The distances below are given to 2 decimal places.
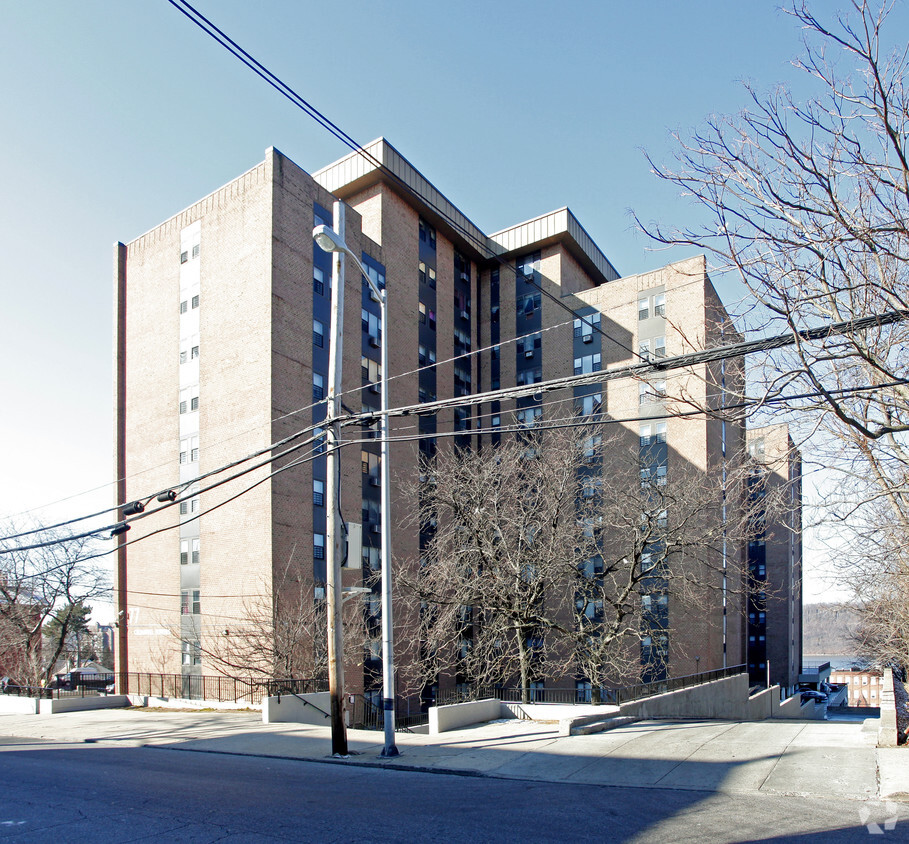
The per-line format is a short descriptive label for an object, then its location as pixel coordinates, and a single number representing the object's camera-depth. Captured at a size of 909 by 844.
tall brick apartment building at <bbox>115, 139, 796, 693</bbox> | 32.97
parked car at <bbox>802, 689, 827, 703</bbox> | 62.75
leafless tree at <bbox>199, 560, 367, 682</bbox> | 26.93
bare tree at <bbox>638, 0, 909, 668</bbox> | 7.74
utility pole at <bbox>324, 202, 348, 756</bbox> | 13.85
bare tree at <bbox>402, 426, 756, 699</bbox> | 22.39
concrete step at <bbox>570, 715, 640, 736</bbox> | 15.73
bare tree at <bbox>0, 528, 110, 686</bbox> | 33.28
